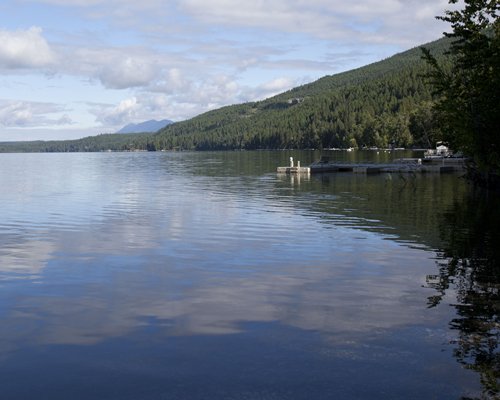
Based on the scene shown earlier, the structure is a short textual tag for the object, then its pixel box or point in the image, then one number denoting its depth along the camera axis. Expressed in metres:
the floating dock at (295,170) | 94.25
